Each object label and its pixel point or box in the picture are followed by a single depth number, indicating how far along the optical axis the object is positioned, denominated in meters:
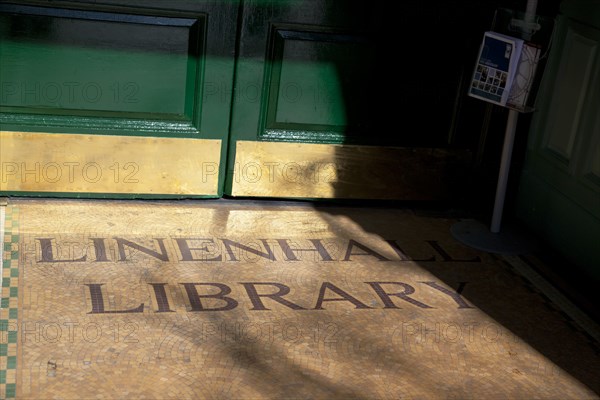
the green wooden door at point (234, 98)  4.64
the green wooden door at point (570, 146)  4.66
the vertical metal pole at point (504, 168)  4.86
